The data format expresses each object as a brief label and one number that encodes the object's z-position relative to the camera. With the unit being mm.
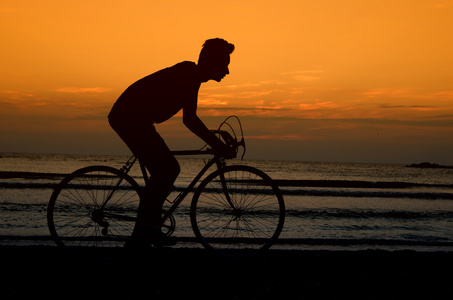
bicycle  4914
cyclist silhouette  4582
